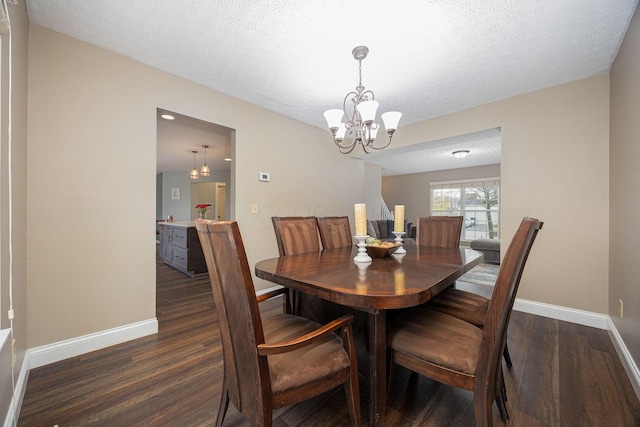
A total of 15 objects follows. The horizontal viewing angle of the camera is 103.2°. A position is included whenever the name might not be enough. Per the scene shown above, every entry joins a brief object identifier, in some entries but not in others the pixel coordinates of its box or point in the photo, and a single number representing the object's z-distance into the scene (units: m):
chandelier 2.06
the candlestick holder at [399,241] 2.03
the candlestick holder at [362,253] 1.66
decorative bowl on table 1.82
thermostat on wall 3.21
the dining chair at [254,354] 0.90
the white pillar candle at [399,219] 2.07
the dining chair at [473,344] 0.96
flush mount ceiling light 5.43
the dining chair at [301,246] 1.70
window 7.11
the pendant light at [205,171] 5.75
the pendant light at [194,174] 5.98
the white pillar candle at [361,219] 1.68
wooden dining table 1.04
